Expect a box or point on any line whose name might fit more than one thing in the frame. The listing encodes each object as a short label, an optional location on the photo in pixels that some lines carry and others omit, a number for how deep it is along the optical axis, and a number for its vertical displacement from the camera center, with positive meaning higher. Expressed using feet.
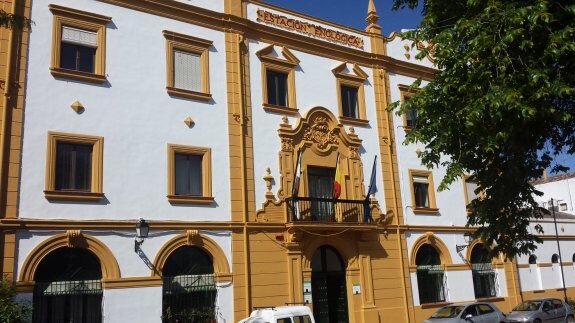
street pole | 91.33 +1.61
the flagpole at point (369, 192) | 66.38 +9.95
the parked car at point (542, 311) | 67.51 -5.32
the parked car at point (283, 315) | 44.77 -2.77
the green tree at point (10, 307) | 41.52 -1.03
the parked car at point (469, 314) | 56.70 -4.38
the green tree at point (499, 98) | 31.71 +10.23
